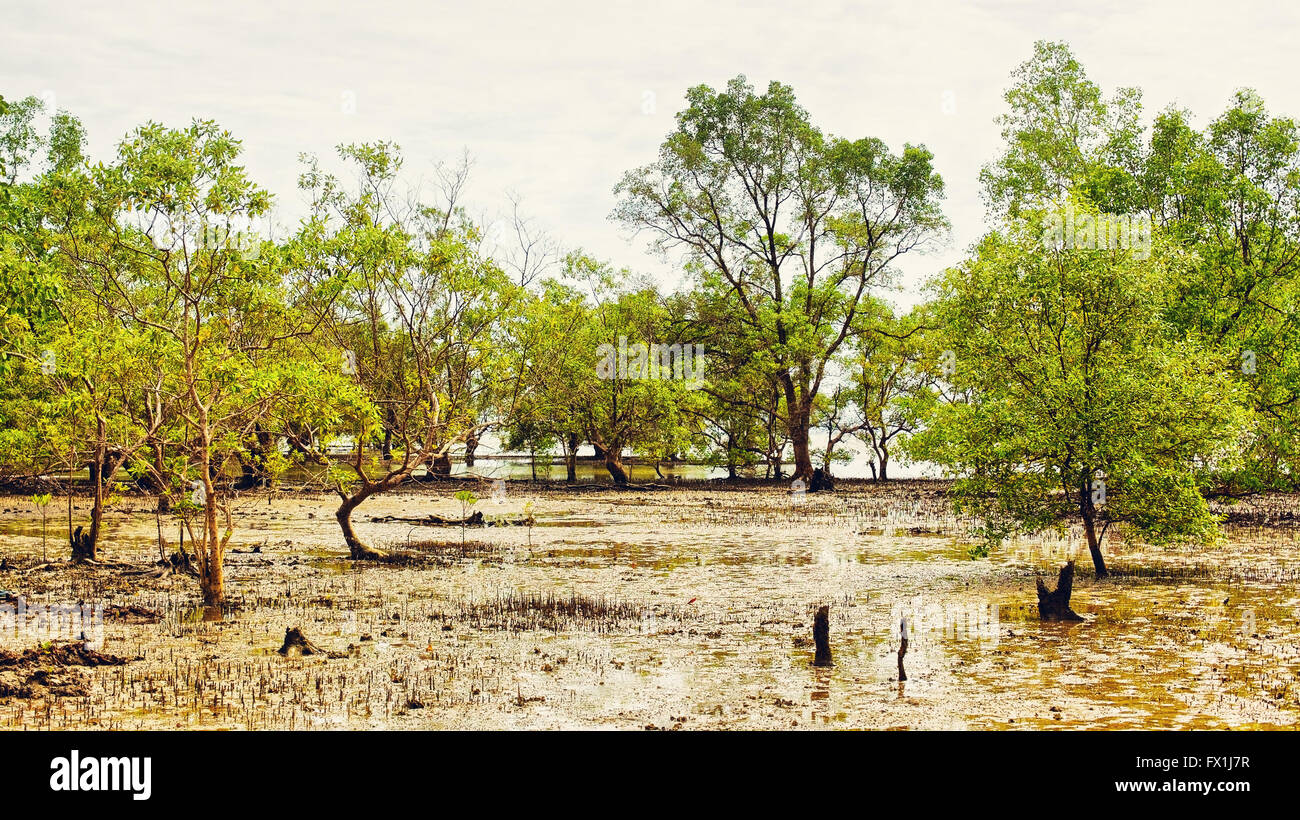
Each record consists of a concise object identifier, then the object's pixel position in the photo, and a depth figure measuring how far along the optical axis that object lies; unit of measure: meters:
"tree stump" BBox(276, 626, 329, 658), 13.52
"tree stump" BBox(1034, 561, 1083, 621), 16.19
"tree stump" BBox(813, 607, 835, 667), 13.02
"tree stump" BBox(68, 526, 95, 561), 21.86
